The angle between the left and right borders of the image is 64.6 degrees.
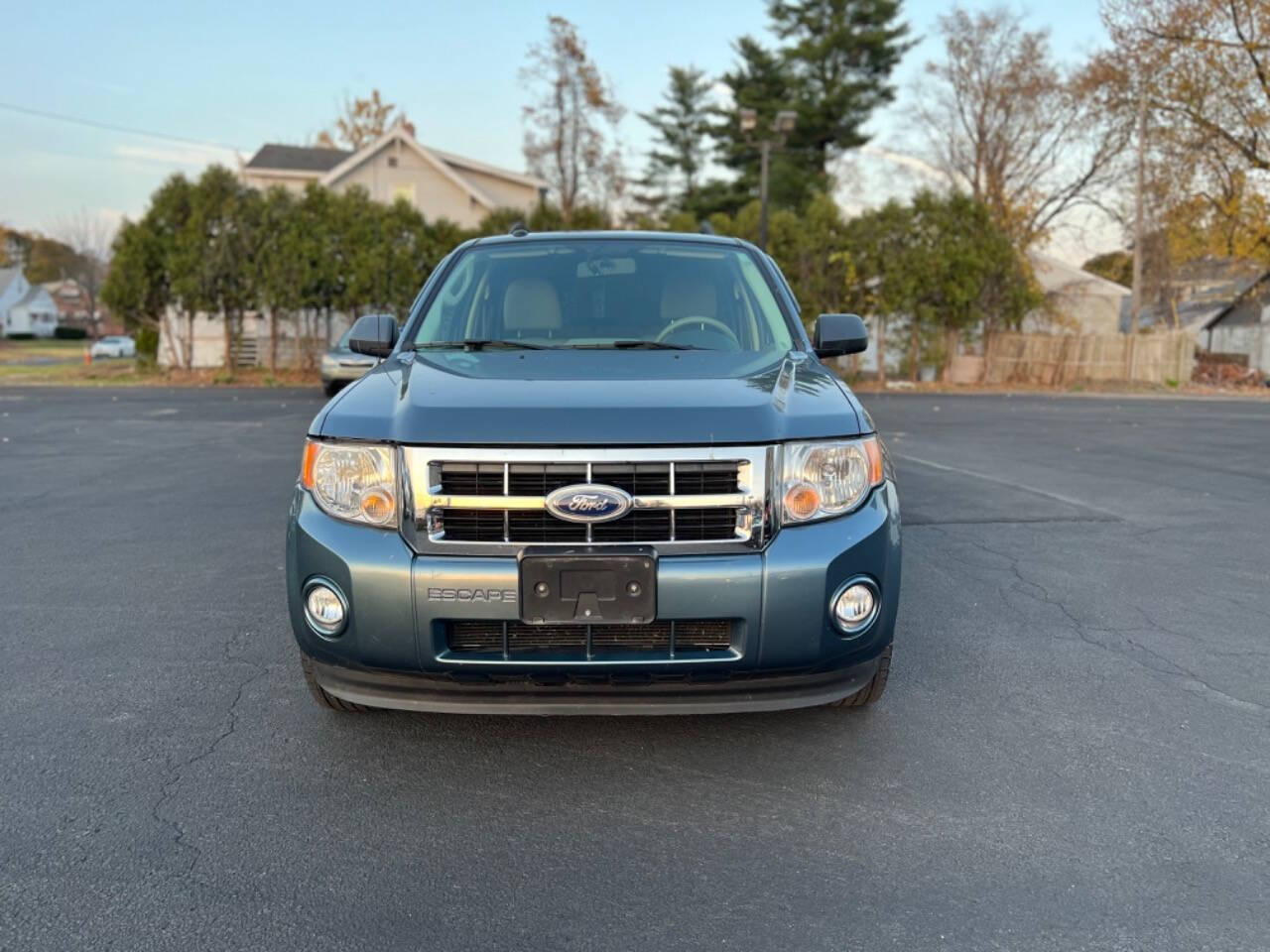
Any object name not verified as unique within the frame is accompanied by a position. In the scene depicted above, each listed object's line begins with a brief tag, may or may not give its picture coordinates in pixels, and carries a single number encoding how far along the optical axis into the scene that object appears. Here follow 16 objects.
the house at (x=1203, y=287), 33.33
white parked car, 47.28
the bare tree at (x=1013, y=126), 34.78
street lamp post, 21.19
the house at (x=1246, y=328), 36.78
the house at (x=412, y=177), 35.94
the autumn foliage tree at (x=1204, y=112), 29.20
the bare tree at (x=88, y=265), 89.00
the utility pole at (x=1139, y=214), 28.31
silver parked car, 19.70
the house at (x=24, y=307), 83.31
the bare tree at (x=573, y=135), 38.28
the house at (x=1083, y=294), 38.66
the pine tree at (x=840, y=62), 41.56
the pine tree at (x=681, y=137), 53.72
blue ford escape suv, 2.87
